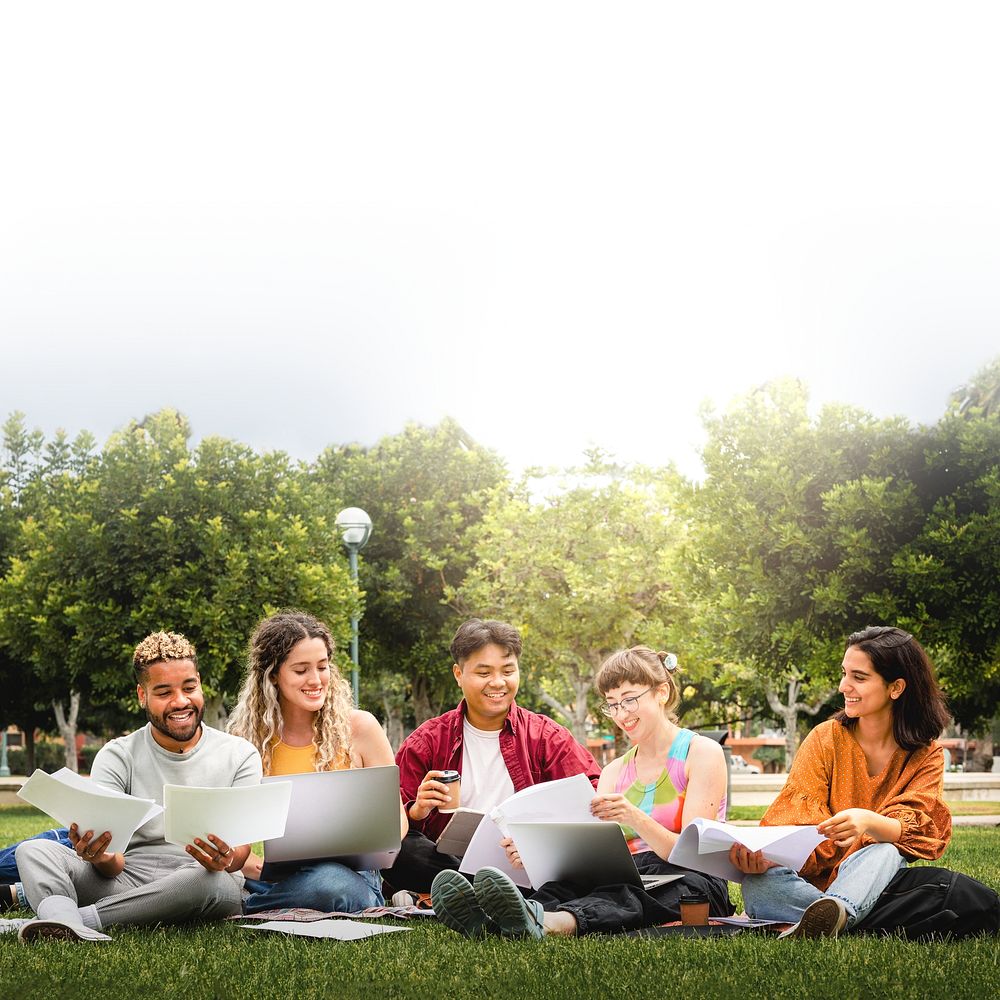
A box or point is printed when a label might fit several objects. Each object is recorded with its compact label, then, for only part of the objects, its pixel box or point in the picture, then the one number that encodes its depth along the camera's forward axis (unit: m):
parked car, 46.53
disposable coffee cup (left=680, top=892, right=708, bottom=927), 5.33
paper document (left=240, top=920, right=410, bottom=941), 4.89
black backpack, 4.80
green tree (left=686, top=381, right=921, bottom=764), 14.45
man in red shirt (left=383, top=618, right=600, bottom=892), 6.06
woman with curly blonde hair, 5.84
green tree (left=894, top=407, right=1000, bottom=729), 13.89
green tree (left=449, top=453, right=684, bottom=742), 24.34
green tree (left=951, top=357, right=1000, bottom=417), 19.08
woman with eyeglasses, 4.69
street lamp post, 15.94
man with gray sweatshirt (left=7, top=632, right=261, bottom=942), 5.00
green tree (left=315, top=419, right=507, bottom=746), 27.25
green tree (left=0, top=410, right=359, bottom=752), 18.38
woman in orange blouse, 4.89
